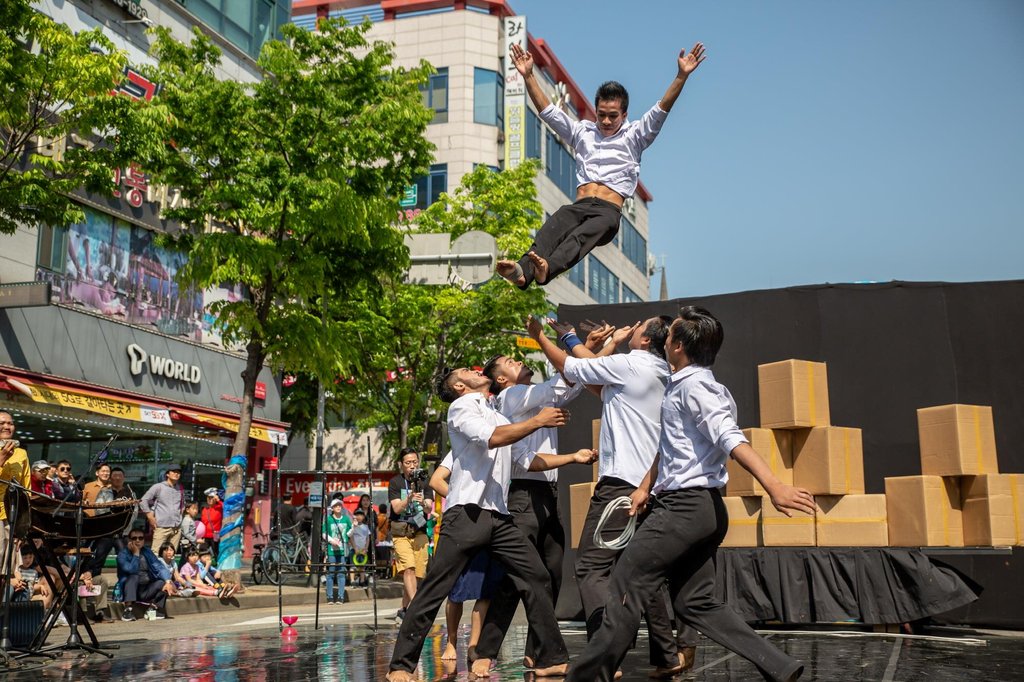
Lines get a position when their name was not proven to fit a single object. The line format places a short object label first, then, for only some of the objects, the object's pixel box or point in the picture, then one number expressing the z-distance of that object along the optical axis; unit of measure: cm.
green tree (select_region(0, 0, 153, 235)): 1338
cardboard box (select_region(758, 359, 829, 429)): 1063
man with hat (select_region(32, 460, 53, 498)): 1151
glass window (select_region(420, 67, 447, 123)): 4231
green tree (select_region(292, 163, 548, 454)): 2559
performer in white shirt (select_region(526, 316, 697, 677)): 630
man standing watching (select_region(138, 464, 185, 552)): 1484
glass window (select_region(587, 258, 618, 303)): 5041
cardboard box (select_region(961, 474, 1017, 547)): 1021
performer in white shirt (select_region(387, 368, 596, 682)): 632
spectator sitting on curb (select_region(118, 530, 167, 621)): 1321
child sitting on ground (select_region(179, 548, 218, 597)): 1555
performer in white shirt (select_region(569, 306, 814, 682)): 511
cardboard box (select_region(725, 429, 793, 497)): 1069
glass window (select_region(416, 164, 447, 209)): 4184
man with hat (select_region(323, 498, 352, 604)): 1723
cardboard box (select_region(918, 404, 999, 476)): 1038
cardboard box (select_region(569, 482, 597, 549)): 1118
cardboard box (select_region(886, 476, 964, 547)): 1019
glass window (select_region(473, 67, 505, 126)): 4222
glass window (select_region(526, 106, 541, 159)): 4250
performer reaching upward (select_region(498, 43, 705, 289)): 689
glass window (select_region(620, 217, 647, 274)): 5831
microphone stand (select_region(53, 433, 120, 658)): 830
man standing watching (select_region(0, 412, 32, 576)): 852
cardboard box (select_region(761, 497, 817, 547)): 1061
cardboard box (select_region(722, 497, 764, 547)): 1092
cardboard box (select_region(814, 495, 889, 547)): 1041
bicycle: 1995
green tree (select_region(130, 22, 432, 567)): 1656
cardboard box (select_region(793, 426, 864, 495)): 1049
